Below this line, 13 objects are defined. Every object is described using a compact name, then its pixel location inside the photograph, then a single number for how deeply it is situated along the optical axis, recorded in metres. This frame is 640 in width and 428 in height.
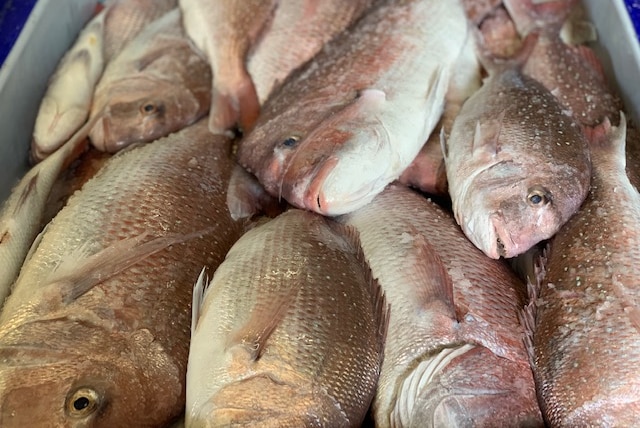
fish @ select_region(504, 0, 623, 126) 0.77
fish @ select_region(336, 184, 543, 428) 0.61
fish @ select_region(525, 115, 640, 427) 0.60
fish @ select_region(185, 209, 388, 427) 0.58
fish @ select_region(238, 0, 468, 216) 0.69
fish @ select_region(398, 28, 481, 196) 0.75
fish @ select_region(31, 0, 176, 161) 0.77
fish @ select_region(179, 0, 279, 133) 0.78
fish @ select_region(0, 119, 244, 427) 0.57
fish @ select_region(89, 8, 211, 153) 0.76
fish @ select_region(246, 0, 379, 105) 0.80
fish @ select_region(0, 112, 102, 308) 0.67
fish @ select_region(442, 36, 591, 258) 0.66
